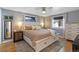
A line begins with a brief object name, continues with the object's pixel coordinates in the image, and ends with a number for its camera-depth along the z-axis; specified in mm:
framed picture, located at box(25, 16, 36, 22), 1949
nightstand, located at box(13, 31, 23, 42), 2166
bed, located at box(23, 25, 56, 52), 1428
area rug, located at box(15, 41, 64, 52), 1452
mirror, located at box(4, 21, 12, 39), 2097
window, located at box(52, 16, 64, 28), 1885
